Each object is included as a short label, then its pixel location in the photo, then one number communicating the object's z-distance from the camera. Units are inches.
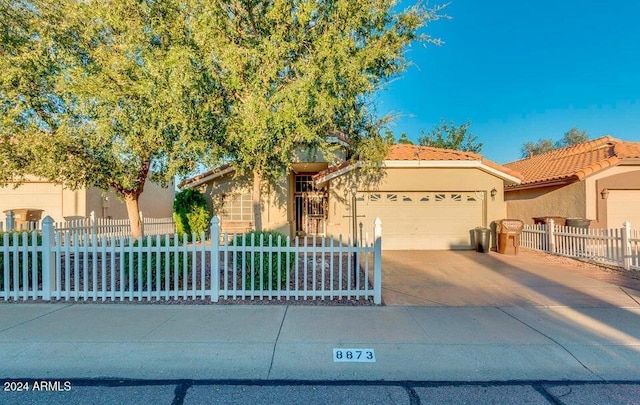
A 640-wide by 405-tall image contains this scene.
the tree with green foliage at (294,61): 231.9
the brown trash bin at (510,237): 434.3
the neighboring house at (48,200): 565.3
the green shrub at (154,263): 228.1
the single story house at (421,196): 466.3
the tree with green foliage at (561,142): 1697.8
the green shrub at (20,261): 231.1
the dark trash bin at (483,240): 450.6
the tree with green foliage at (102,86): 237.5
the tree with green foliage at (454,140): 1200.2
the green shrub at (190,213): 495.2
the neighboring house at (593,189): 450.9
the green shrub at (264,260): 231.3
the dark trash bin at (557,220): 450.9
